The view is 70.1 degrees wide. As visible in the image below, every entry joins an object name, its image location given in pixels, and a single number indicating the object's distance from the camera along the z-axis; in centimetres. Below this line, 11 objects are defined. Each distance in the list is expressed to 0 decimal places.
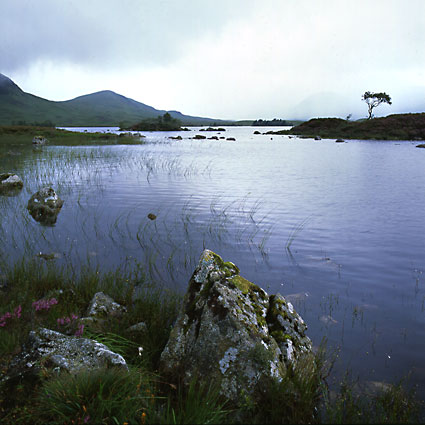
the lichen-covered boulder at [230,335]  409
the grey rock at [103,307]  578
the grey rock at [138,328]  541
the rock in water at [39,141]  5206
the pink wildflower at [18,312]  532
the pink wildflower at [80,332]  482
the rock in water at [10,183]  1912
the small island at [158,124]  15712
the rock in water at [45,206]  1421
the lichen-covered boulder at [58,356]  366
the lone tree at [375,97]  12019
